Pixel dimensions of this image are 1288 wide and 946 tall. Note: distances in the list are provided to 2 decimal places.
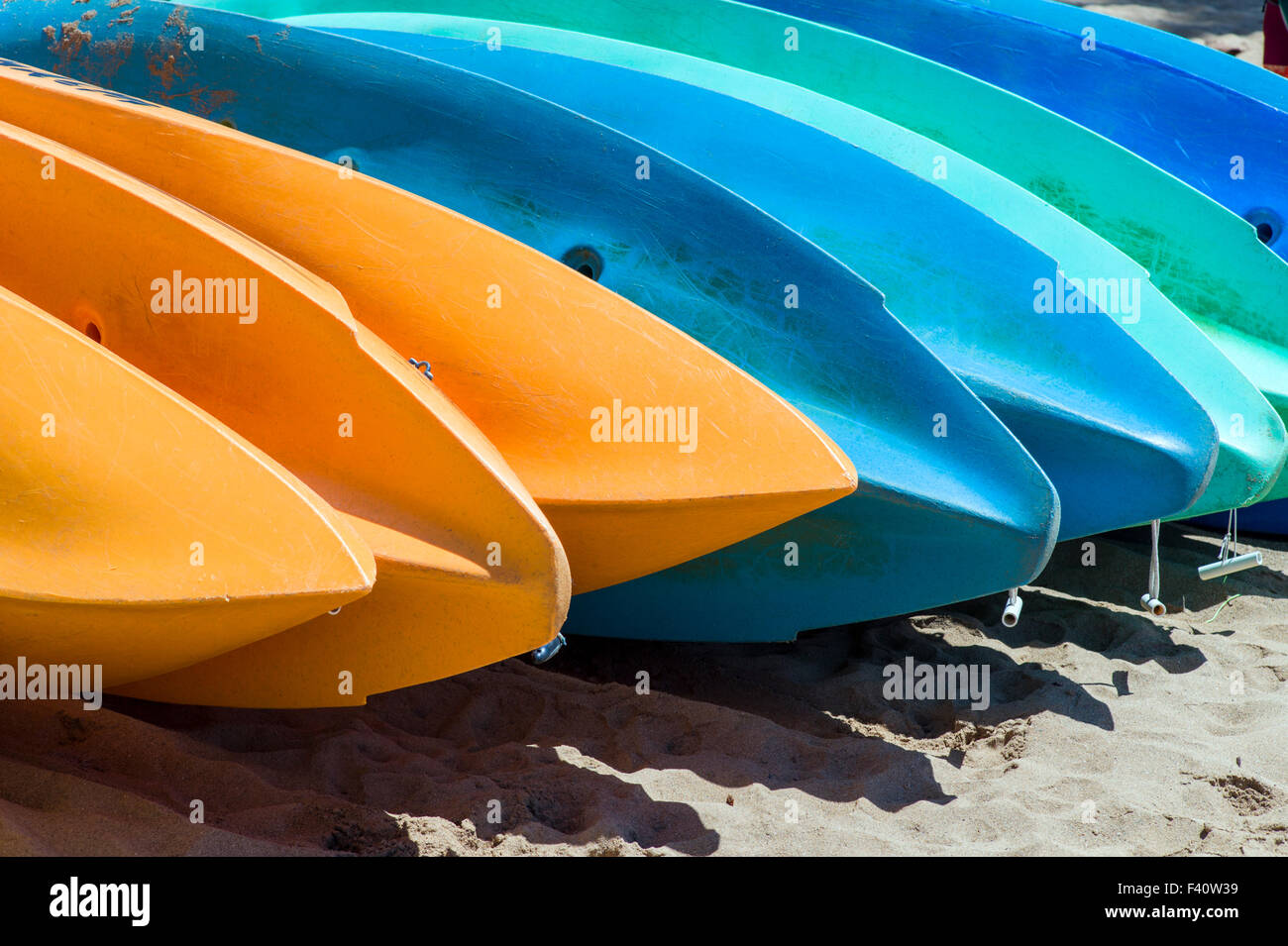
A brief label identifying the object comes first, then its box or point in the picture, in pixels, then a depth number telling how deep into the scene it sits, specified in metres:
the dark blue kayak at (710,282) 3.25
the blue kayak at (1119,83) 4.82
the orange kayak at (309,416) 2.60
